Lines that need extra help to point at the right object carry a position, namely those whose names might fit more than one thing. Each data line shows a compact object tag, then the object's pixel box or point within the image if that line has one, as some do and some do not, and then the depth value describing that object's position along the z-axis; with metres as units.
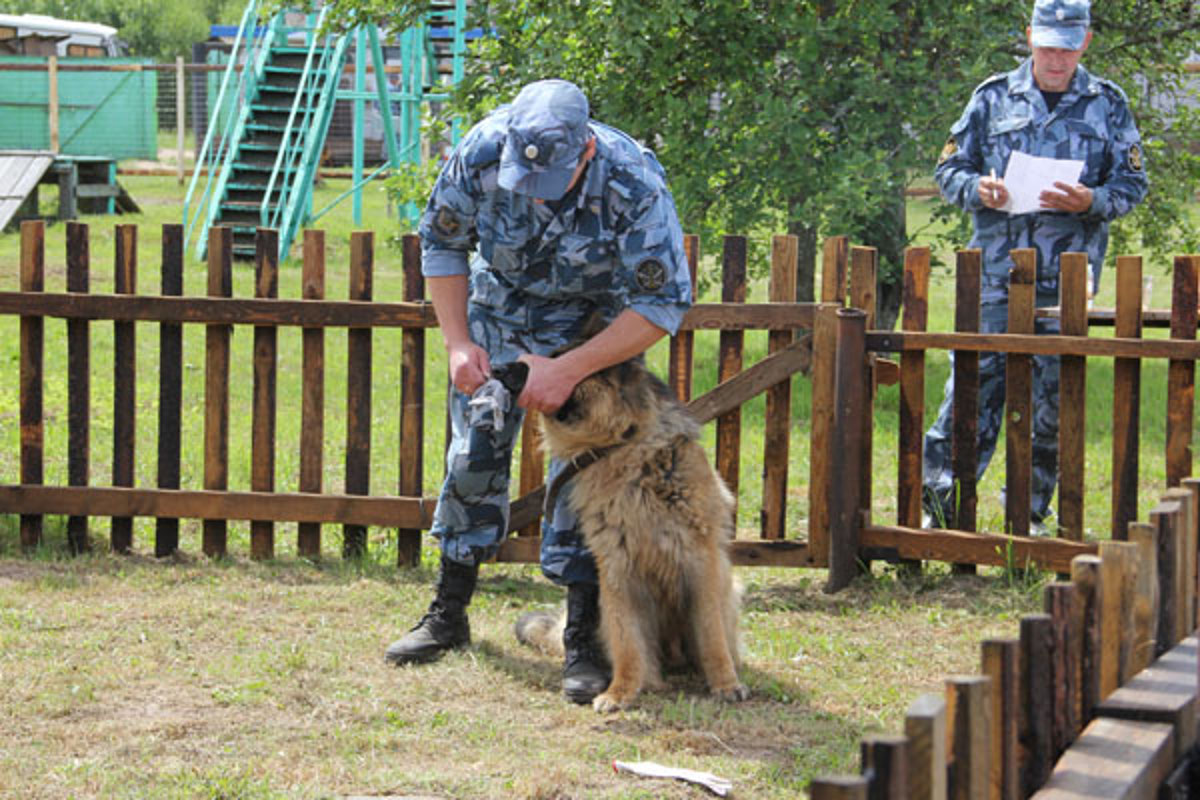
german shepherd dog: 8.64
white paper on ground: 7.21
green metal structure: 33.31
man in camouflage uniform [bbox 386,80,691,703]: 8.23
